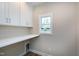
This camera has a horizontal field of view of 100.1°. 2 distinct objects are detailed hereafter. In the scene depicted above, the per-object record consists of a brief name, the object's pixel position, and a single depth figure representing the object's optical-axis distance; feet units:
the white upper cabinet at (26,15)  5.38
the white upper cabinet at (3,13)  4.75
